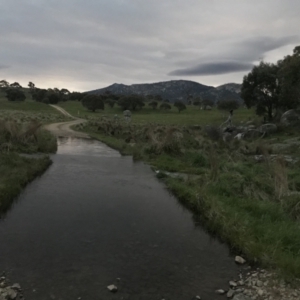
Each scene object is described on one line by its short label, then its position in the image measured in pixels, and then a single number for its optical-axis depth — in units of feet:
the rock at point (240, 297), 23.76
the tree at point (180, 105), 346.13
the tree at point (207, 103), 405.80
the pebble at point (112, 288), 23.95
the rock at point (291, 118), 134.67
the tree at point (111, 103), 373.48
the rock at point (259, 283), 25.30
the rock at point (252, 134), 123.95
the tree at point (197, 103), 448.16
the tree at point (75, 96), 458.50
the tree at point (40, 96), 416.79
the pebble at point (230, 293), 24.11
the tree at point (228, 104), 244.83
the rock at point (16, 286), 23.50
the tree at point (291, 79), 131.23
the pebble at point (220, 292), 24.49
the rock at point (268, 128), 128.67
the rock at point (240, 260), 29.38
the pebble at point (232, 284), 25.52
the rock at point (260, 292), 24.16
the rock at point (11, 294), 22.45
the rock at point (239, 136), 119.03
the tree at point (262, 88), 164.66
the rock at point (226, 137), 120.10
